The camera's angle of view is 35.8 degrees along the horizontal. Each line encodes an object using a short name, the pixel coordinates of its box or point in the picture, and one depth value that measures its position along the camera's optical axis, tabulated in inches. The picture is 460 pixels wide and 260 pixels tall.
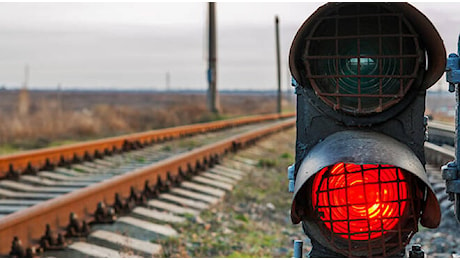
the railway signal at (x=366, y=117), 93.7
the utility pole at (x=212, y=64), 1170.6
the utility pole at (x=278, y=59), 1807.6
